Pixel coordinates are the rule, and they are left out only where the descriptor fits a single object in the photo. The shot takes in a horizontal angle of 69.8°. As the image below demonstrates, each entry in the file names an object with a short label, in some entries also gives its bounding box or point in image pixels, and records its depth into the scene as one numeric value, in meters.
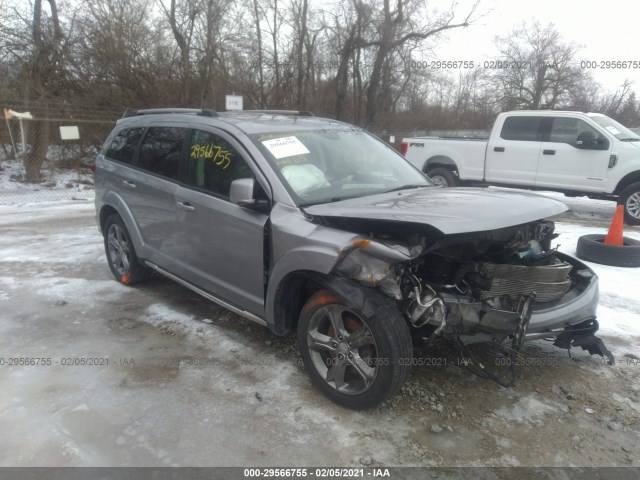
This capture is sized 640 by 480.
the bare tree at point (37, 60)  12.49
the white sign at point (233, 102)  14.03
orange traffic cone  5.87
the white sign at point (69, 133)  12.31
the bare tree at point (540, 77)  34.50
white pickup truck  8.61
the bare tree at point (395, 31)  21.23
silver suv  2.69
